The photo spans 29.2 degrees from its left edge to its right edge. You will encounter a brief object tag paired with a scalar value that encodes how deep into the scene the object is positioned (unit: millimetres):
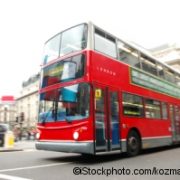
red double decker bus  9820
